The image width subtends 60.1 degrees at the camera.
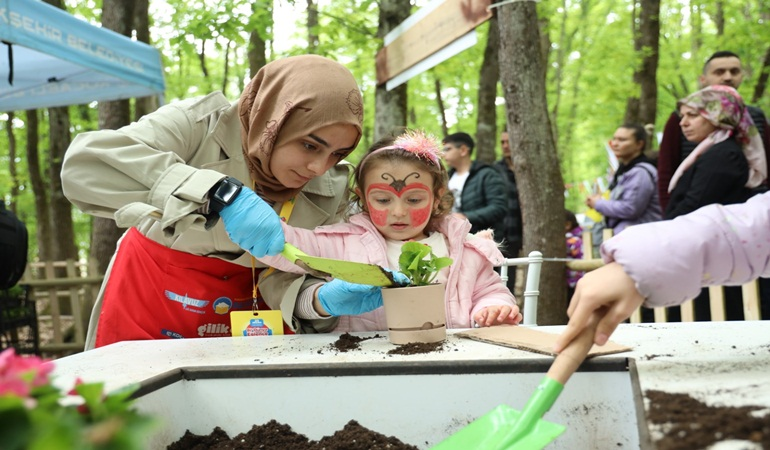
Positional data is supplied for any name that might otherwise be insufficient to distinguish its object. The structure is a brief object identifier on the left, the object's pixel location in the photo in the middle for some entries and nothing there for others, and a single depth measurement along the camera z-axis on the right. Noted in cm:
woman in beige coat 187
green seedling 174
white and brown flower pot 168
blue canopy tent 420
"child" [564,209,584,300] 459
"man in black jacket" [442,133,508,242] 479
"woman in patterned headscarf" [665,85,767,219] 337
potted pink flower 51
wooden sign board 308
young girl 219
